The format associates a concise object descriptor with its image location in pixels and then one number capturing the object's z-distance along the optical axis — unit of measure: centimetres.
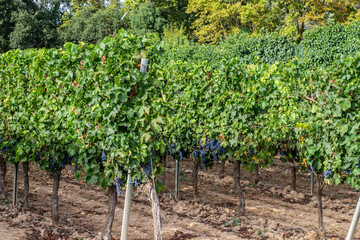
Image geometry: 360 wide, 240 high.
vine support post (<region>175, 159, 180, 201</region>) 901
